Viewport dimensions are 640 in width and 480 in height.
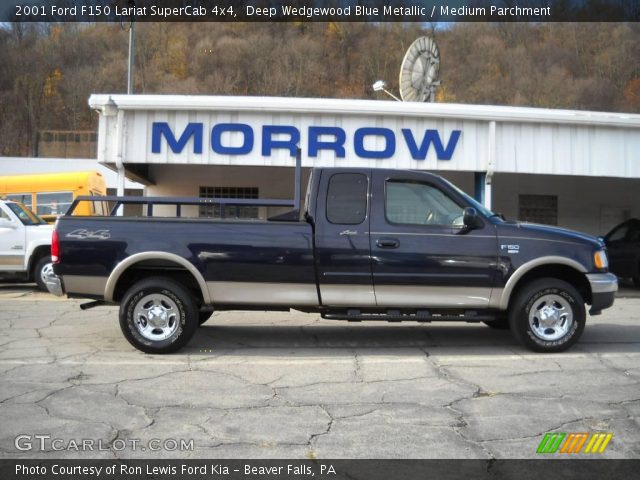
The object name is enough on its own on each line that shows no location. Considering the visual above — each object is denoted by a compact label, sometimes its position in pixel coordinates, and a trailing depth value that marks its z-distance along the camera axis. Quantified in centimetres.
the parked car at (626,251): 1379
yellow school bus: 1550
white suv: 1221
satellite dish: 1783
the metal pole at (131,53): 2070
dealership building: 1355
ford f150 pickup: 627
